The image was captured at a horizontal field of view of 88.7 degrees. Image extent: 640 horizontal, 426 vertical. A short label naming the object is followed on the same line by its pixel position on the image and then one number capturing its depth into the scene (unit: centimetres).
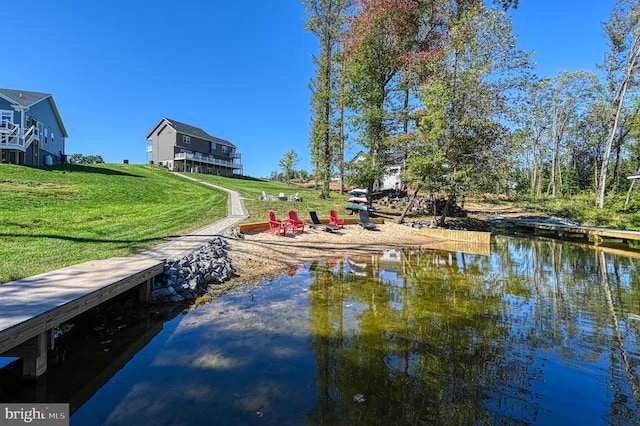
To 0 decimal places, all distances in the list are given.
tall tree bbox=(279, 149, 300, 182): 5038
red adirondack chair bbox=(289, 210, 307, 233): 1468
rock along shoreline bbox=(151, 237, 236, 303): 691
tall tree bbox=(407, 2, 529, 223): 1773
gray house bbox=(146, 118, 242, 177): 4878
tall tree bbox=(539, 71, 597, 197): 3372
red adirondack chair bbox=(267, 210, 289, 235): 1409
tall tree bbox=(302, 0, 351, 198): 2468
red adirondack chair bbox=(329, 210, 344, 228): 1686
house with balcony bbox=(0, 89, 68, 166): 2391
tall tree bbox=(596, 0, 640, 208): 2325
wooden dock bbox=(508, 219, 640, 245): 1691
